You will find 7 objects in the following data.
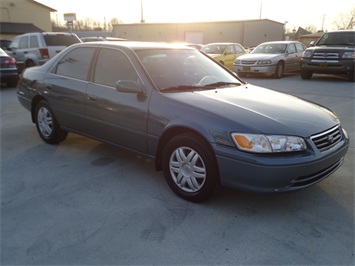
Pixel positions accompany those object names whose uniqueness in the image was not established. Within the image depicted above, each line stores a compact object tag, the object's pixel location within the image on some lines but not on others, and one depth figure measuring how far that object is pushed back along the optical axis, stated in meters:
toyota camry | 2.83
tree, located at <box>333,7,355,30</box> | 42.41
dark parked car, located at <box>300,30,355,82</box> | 11.64
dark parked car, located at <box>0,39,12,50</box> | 20.31
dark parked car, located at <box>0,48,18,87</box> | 10.84
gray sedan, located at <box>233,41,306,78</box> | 13.28
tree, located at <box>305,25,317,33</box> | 74.62
